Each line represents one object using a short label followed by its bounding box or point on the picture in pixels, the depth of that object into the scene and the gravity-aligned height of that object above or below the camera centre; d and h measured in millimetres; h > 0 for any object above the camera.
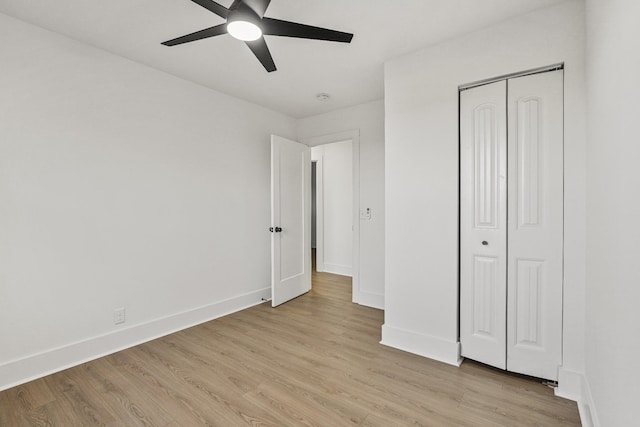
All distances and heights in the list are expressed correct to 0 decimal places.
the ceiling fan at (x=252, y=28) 1519 +1045
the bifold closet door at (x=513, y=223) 1939 -115
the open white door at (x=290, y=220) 3588 -153
